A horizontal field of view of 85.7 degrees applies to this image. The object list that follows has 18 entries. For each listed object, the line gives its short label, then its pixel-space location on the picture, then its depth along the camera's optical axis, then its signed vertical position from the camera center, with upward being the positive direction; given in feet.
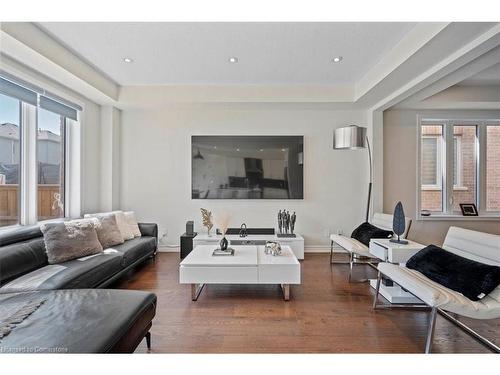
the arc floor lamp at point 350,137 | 11.34 +2.08
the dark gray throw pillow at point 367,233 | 11.77 -2.10
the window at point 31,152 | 9.86 +1.32
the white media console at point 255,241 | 13.65 -2.79
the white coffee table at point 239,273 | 8.75 -2.83
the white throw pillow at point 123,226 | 12.41 -1.91
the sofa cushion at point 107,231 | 10.98 -1.94
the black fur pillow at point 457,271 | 6.16 -2.14
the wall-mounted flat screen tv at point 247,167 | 15.31 +1.07
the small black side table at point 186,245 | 13.84 -3.06
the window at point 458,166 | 15.24 +1.20
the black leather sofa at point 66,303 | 4.34 -2.48
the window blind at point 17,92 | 9.09 +3.33
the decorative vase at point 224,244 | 10.33 -2.24
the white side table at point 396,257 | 8.70 -2.39
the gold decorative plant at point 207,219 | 14.42 -1.83
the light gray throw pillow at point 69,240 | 8.87 -1.92
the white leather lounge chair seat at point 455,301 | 5.95 -2.57
